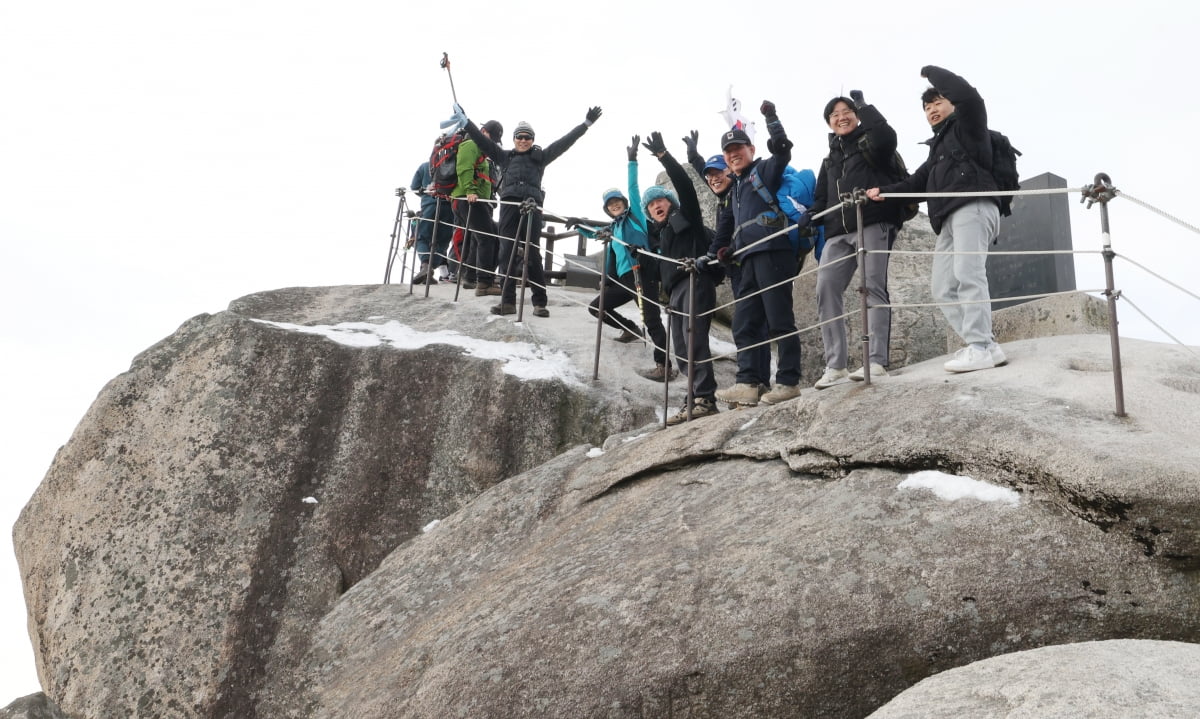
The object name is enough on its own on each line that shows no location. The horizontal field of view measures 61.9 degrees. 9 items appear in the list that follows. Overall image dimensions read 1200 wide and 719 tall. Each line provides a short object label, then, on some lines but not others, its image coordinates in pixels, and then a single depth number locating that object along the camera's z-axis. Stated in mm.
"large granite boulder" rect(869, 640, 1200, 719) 3193
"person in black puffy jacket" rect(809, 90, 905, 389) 7098
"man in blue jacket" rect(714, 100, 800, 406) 7566
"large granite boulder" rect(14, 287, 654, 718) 7086
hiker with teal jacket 10109
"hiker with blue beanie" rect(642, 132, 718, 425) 8320
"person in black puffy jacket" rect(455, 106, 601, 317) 11898
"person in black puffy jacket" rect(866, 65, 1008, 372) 6426
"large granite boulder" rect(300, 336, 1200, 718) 4297
